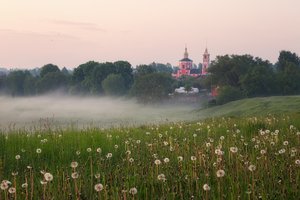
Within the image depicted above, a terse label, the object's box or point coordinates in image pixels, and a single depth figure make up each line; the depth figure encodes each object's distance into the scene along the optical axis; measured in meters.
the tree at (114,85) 133.62
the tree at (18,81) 180.00
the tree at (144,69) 135.75
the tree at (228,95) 87.50
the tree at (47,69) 172.66
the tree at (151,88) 111.06
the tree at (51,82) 161.01
